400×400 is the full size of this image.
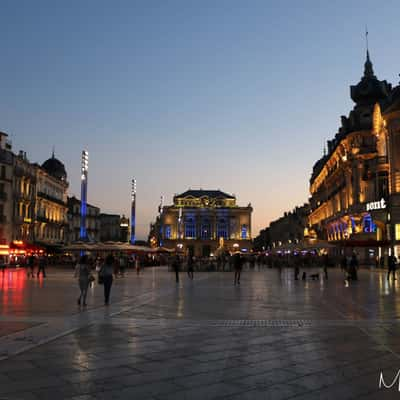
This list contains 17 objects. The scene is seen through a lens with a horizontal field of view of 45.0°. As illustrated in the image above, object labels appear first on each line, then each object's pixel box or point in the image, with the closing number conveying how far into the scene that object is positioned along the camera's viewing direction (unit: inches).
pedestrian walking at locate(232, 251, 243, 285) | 1079.6
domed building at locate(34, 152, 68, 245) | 2728.8
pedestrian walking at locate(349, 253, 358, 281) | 1135.0
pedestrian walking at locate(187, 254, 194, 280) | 1346.9
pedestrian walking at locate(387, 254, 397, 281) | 1186.0
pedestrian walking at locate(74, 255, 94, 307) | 619.9
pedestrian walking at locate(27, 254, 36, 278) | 1422.7
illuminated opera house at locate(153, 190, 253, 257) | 5748.0
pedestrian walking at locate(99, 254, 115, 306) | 640.4
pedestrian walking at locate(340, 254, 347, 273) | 1240.7
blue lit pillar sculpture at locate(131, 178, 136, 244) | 2398.4
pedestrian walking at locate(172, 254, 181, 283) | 1111.8
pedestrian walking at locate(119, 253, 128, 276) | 1447.7
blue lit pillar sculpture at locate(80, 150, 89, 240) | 1661.0
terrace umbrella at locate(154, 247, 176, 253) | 2438.0
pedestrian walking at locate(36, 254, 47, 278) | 1338.6
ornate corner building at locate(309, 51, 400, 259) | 1930.4
